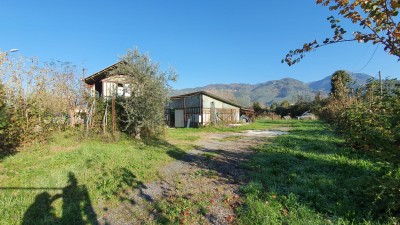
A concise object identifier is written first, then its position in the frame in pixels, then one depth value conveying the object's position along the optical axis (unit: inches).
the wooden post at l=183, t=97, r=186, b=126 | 1064.6
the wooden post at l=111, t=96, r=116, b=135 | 447.8
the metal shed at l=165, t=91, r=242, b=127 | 1008.2
